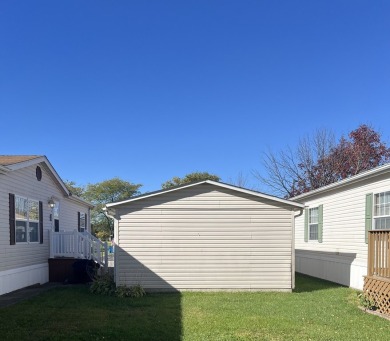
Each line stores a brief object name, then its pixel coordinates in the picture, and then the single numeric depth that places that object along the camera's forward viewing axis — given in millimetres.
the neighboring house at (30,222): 9906
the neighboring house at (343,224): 9797
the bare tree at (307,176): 25766
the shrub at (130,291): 9766
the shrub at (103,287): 10125
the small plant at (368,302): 7957
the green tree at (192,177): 37656
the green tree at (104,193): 43094
